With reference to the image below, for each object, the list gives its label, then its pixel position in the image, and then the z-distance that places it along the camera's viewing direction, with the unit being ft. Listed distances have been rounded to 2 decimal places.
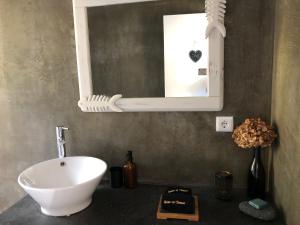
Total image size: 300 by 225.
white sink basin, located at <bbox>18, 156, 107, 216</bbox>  3.96
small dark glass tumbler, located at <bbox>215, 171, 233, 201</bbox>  4.63
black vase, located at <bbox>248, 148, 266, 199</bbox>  4.59
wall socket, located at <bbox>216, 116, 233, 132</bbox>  4.94
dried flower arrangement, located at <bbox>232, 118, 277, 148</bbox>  4.32
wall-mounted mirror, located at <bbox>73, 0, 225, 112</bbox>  4.76
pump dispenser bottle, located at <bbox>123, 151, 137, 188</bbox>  5.14
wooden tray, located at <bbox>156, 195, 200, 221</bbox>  4.05
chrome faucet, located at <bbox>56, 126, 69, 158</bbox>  5.36
